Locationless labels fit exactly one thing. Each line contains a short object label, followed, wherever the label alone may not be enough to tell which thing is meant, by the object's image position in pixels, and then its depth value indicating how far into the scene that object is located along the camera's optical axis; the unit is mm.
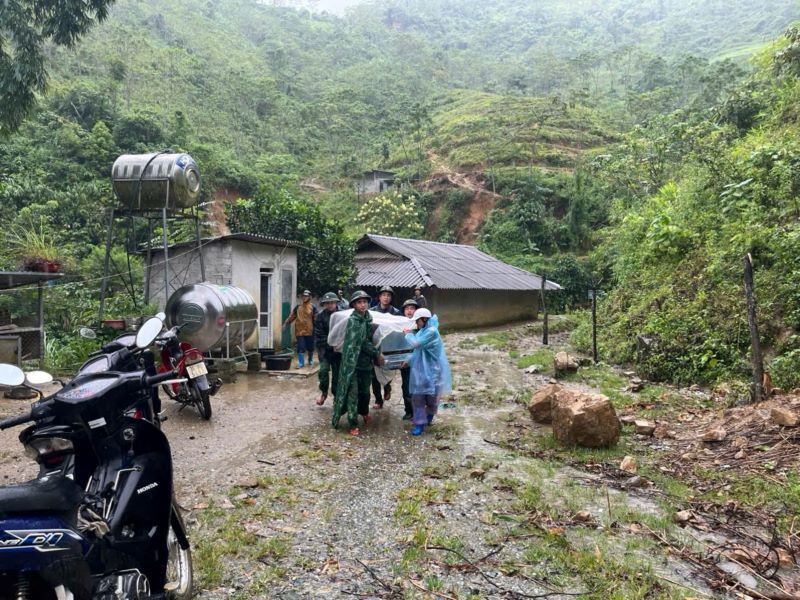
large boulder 6289
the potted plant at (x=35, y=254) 9469
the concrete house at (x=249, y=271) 12312
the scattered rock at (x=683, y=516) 4406
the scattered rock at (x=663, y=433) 6660
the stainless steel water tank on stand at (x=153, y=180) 10766
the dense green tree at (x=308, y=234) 16109
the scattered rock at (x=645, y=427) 6809
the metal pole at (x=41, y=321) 9727
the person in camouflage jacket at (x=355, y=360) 6984
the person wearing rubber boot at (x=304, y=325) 11828
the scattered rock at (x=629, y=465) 5586
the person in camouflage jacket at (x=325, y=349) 7945
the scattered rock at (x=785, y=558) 3707
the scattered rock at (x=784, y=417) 5676
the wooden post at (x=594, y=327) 12386
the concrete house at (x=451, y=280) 20016
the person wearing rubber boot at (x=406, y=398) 7718
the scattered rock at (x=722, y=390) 8102
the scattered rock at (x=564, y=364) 10992
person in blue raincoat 6957
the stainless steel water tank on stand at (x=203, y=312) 9828
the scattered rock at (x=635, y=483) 5211
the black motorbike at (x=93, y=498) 2088
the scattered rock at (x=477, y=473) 5551
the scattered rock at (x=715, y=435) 6062
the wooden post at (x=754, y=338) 6898
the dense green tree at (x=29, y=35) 10242
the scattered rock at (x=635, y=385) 9359
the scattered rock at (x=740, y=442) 5777
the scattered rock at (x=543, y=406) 7680
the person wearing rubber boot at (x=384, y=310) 8305
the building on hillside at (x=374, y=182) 42281
